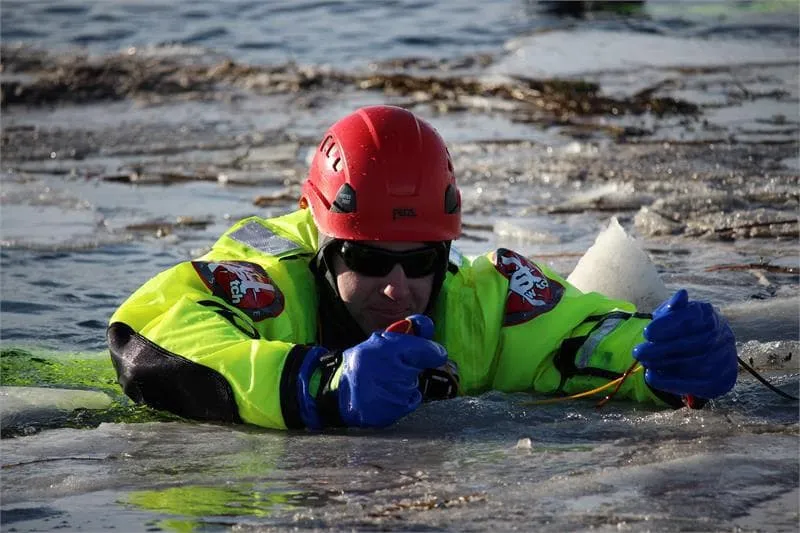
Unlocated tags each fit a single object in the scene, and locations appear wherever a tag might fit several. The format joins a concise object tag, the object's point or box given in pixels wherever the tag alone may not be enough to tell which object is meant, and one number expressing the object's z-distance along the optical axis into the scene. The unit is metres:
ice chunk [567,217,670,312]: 12.57
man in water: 8.94
